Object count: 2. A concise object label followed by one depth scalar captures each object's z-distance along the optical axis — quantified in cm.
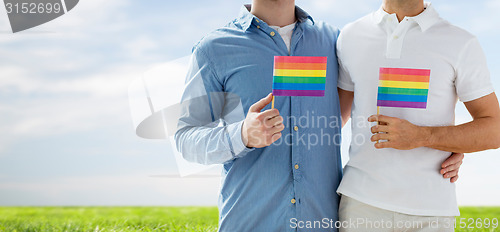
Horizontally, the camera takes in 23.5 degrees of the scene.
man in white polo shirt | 367
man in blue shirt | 379
